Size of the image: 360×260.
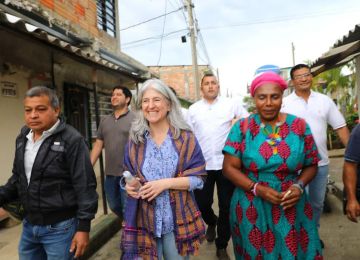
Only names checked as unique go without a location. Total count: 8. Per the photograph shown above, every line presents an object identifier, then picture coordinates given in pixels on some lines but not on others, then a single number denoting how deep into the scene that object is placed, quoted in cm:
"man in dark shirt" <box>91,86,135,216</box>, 412
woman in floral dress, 216
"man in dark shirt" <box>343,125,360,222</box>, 228
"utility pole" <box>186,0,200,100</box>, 1764
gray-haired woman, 215
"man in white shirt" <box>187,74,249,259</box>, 362
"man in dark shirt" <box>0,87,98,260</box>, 213
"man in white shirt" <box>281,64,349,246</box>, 341
